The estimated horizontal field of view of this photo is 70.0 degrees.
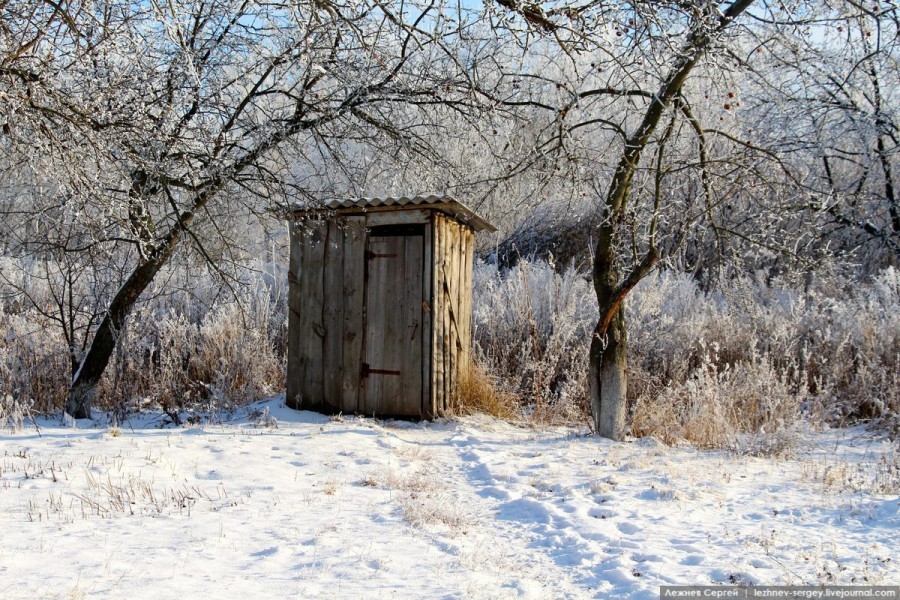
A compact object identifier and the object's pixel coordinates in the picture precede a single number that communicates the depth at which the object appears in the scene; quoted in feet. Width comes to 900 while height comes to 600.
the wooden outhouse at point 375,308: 21.81
